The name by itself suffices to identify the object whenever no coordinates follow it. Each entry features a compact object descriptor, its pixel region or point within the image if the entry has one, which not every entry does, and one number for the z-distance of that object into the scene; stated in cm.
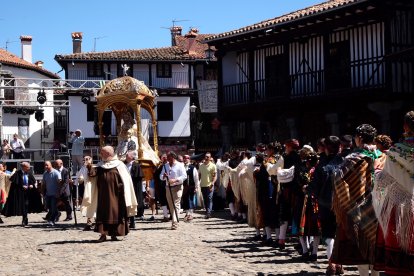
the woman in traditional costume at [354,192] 797
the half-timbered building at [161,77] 4556
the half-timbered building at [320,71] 2180
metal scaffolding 4542
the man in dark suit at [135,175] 1762
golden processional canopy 2139
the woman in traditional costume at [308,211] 1065
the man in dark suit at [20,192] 2000
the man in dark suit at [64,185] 1934
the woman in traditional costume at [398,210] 666
